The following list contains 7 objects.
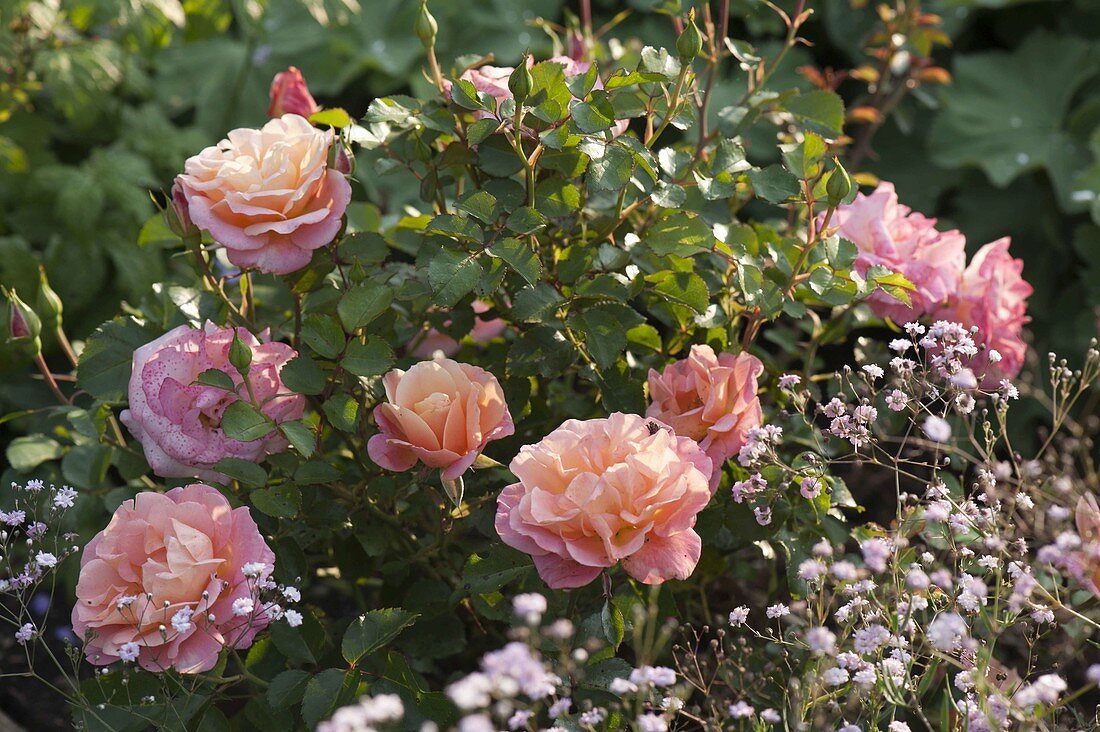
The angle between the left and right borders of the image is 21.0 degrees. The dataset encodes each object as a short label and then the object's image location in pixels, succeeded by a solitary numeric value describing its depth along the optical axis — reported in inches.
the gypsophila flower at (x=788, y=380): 49.8
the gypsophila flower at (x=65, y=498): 49.2
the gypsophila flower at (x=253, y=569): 46.5
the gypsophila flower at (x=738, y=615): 47.6
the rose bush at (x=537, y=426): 47.5
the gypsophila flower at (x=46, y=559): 47.6
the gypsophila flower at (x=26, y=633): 47.6
